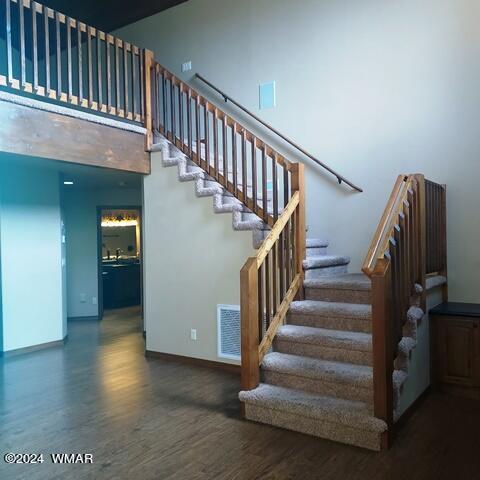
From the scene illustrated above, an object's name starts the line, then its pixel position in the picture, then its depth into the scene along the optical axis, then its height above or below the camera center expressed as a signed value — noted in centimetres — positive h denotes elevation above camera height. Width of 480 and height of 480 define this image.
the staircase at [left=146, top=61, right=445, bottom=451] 296 -56
